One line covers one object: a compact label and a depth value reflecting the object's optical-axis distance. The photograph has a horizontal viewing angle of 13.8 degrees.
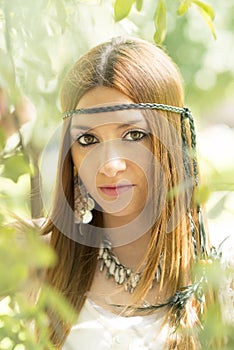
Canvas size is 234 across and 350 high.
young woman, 1.23
